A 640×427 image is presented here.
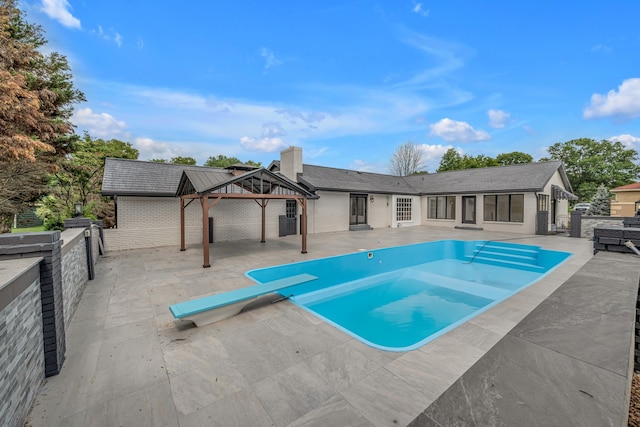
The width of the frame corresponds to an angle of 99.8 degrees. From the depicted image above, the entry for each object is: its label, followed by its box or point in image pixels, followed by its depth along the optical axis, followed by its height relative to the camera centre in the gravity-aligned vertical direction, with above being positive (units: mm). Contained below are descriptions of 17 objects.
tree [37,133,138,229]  11852 +1183
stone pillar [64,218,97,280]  6164 -662
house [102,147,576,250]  9695 +282
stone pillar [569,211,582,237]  12641 -930
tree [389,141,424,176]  36719 +6446
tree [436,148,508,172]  36625 +6287
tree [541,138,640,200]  29500 +4582
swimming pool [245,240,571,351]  4895 -2060
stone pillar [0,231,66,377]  2594 -691
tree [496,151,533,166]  35500 +6363
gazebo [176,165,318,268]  7316 +562
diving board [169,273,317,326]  3852 -1486
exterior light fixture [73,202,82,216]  7309 -68
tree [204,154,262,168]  43531 +7457
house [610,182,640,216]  20188 +379
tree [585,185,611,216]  17453 +69
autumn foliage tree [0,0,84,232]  8375 +3424
